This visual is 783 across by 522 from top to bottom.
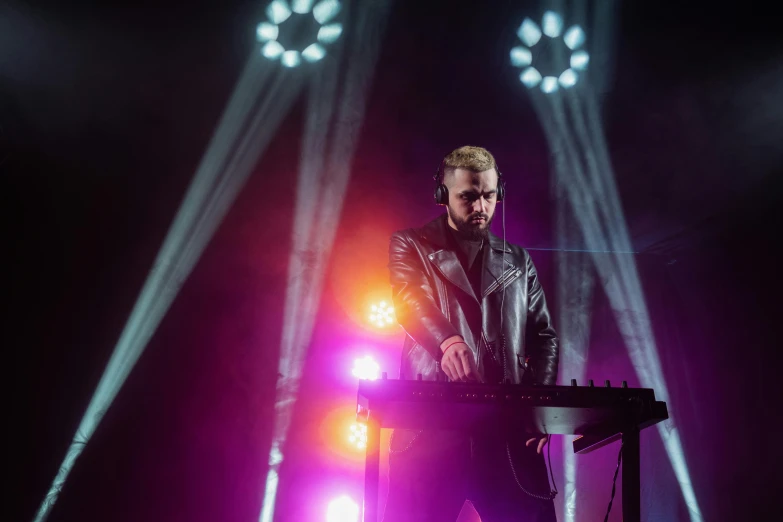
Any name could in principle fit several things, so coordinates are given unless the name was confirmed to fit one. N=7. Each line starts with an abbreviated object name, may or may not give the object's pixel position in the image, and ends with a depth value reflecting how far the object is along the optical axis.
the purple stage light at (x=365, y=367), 4.50
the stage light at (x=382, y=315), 4.66
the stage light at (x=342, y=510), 4.08
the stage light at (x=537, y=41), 3.50
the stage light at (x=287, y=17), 3.55
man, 1.76
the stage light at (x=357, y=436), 4.21
